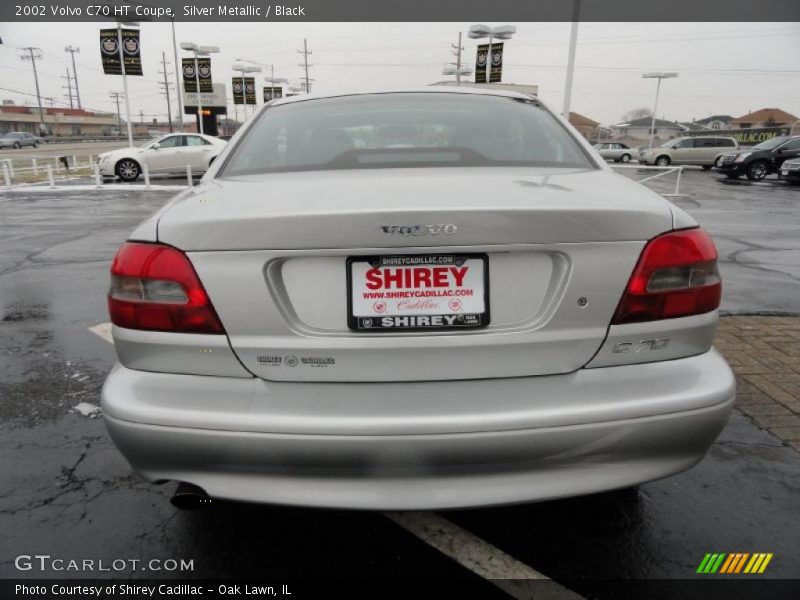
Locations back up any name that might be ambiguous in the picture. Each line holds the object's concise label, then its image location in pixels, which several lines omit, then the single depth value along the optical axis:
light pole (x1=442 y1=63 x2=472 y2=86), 37.11
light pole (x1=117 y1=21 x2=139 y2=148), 23.48
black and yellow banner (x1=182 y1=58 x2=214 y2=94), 28.48
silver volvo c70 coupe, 1.51
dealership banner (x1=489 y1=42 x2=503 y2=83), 23.83
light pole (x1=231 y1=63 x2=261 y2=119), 36.35
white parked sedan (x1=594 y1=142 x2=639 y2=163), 35.50
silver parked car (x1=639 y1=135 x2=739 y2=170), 30.72
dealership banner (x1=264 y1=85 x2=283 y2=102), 46.97
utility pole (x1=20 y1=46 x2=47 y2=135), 86.21
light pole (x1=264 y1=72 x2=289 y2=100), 46.38
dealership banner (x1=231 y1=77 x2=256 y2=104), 39.28
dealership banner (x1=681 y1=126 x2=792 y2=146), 48.48
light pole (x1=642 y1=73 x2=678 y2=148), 48.94
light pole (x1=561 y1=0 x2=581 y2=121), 17.44
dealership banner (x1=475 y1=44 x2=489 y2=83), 24.08
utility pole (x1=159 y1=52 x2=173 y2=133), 78.38
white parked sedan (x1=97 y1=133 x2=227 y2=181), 19.50
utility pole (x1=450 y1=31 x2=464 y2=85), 65.69
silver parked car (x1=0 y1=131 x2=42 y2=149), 53.91
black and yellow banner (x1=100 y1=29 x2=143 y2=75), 23.73
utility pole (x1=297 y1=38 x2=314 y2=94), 74.44
